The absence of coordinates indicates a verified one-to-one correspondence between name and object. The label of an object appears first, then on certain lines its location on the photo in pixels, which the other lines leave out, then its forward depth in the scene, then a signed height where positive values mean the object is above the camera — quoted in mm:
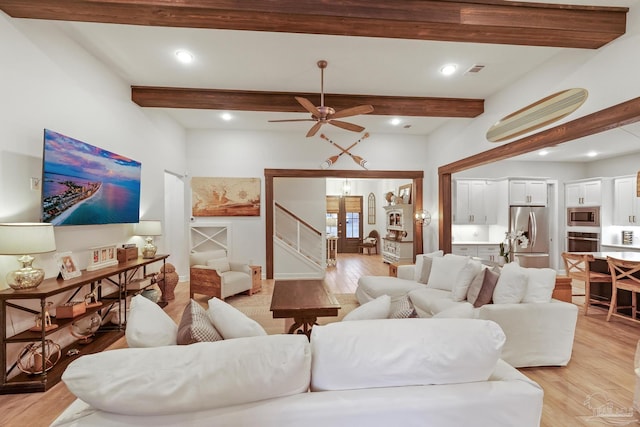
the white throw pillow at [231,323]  1690 -568
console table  2508 -967
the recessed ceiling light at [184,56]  3676 +1860
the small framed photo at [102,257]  3625 -477
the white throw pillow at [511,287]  3041 -651
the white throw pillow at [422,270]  4535 -739
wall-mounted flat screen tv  2969 +346
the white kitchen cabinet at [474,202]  7316 +354
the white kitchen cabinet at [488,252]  7160 -755
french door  12609 -112
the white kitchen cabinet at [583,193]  6992 +559
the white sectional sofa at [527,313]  2893 -873
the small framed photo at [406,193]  8945 +684
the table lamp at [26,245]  2371 -222
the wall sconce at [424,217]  7098 +11
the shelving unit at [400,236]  8883 -530
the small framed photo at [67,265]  3084 -481
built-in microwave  6973 +51
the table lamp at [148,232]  4621 -230
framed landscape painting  6773 +425
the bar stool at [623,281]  4054 -820
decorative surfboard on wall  3529 +1284
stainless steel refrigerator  7117 -284
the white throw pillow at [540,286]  3045 -645
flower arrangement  4160 -339
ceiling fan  3840 +1278
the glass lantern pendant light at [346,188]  12592 +1128
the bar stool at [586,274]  4562 -810
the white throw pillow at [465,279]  3504 -661
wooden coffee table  3182 -887
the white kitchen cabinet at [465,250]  7137 -711
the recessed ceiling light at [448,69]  4064 +1895
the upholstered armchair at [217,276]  5082 -966
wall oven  7039 -524
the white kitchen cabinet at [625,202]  6508 +340
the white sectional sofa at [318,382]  1209 -655
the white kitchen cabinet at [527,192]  7195 +575
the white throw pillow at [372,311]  1890 -554
